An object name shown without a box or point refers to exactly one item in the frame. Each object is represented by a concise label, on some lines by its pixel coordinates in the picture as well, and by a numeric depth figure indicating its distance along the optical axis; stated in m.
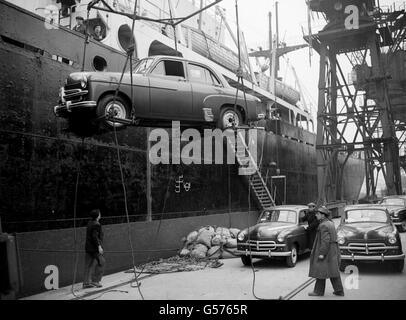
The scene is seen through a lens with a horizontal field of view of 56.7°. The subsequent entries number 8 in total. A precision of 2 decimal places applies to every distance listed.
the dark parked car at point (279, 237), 10.05
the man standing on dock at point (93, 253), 8.27
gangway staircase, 17.03
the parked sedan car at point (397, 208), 16.44
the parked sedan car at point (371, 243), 8.52
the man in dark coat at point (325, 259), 6.91
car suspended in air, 6.68
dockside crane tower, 20.23
